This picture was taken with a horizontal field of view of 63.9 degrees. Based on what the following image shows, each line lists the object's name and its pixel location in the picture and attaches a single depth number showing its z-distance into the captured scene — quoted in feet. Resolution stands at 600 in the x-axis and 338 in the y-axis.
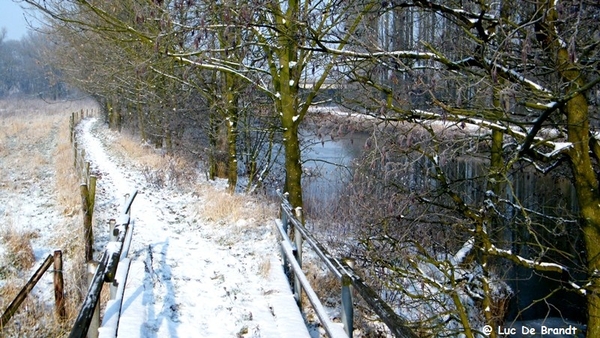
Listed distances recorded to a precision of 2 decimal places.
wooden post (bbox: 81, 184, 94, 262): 24.61
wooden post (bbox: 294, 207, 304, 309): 19.21
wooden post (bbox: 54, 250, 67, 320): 17.01
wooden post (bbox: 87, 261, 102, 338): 9.96
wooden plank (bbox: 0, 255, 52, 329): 14.16
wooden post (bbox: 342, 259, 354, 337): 12.41
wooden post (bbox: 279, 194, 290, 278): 23.16
